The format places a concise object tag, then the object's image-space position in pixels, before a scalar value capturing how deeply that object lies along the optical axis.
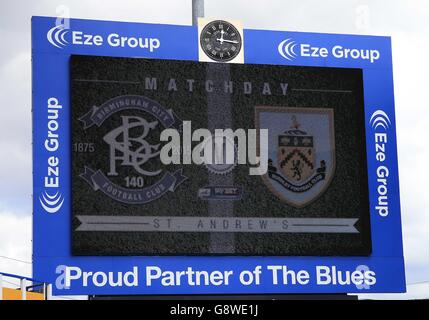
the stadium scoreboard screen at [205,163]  12.02
